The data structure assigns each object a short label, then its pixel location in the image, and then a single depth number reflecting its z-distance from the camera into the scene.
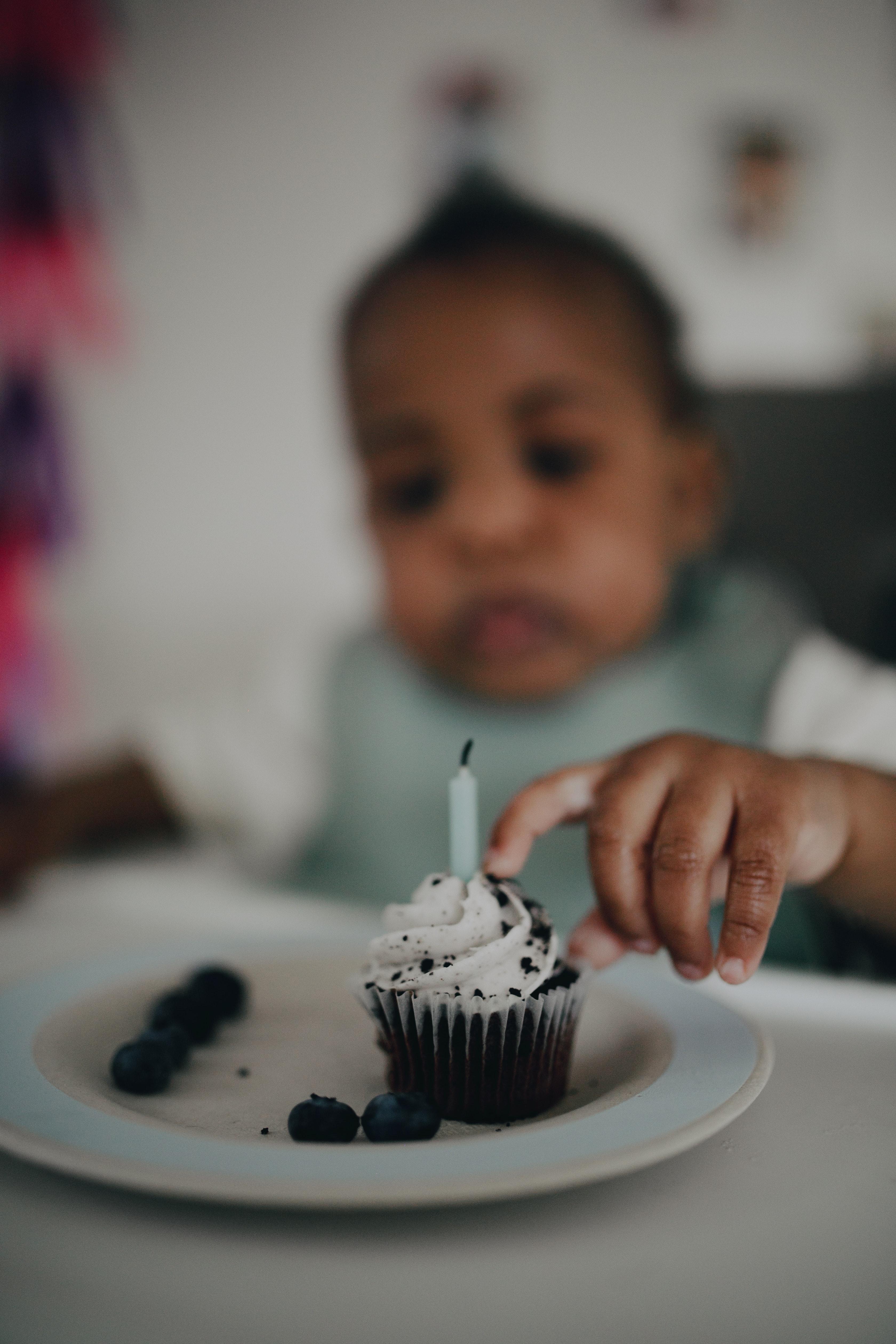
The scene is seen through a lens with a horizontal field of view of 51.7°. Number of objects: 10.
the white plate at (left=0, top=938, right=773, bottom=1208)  0.38
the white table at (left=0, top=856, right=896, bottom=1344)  0.35
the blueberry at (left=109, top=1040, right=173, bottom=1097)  0.55
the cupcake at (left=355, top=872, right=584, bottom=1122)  0.56
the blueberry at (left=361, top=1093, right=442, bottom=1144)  0.47
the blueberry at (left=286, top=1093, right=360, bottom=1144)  0.47
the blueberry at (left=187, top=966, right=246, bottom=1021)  0.66
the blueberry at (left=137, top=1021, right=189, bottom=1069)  0.57
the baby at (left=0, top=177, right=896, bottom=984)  1.33
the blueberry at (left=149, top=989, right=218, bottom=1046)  0.61
